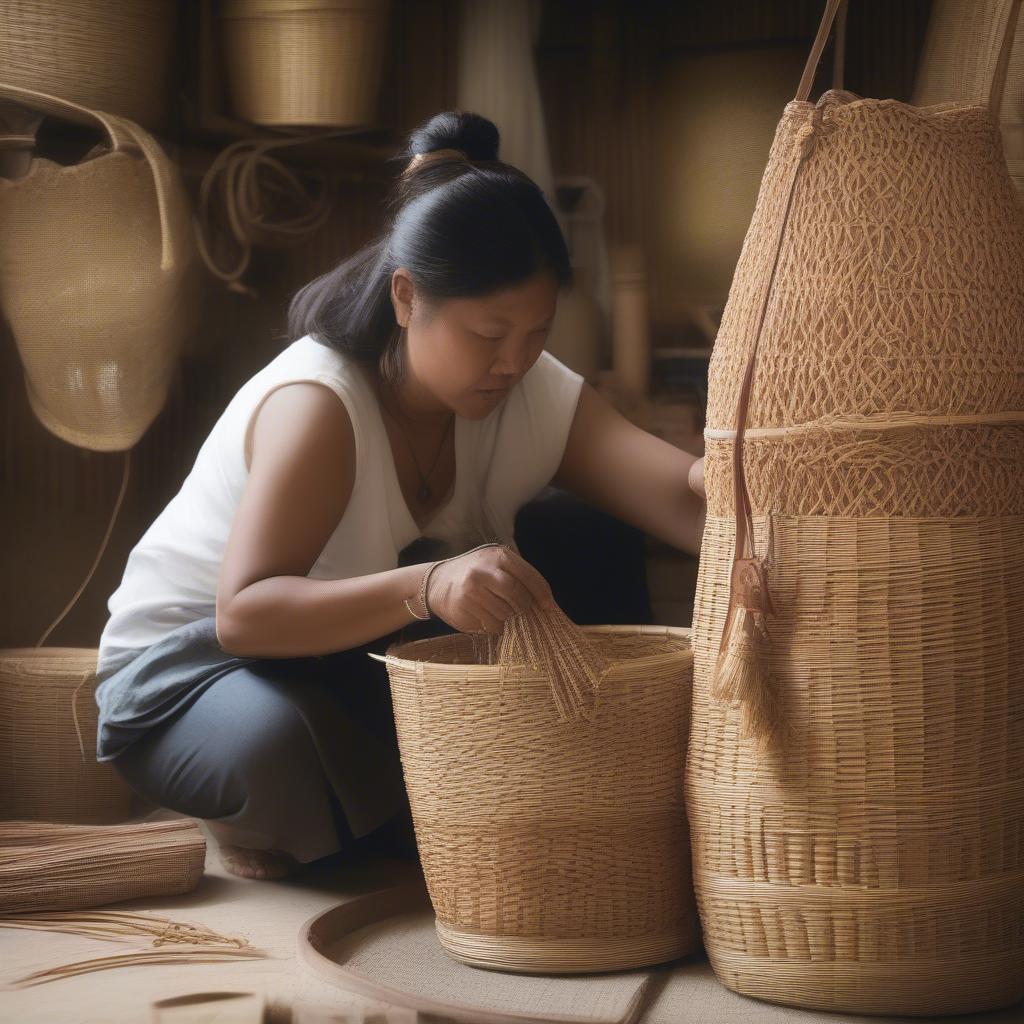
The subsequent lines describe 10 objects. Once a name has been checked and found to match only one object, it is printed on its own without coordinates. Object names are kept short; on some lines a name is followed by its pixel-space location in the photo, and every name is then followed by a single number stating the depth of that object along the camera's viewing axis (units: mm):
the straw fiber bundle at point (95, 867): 2658
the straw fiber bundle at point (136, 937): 2461
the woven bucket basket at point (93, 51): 3167
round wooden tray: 2296
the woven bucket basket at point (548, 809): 2351
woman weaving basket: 2569
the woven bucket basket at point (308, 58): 3228
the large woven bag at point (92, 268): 3223
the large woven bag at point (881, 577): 2263
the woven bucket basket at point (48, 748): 3104
